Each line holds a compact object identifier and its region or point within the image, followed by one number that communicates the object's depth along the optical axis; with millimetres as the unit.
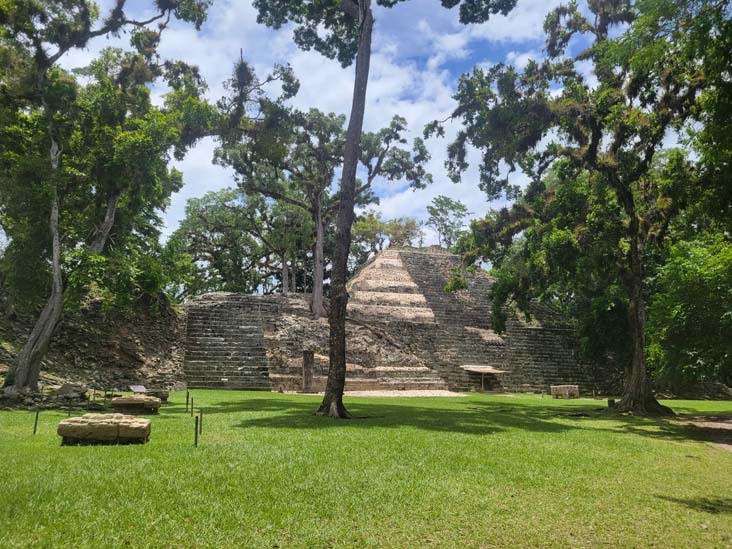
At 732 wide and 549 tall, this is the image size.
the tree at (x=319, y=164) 25422
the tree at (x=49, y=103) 11969
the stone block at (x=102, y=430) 6375
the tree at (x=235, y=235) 34219
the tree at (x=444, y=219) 53997
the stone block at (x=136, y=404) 10023
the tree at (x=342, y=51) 11055
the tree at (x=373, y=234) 43781
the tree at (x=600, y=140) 12867
